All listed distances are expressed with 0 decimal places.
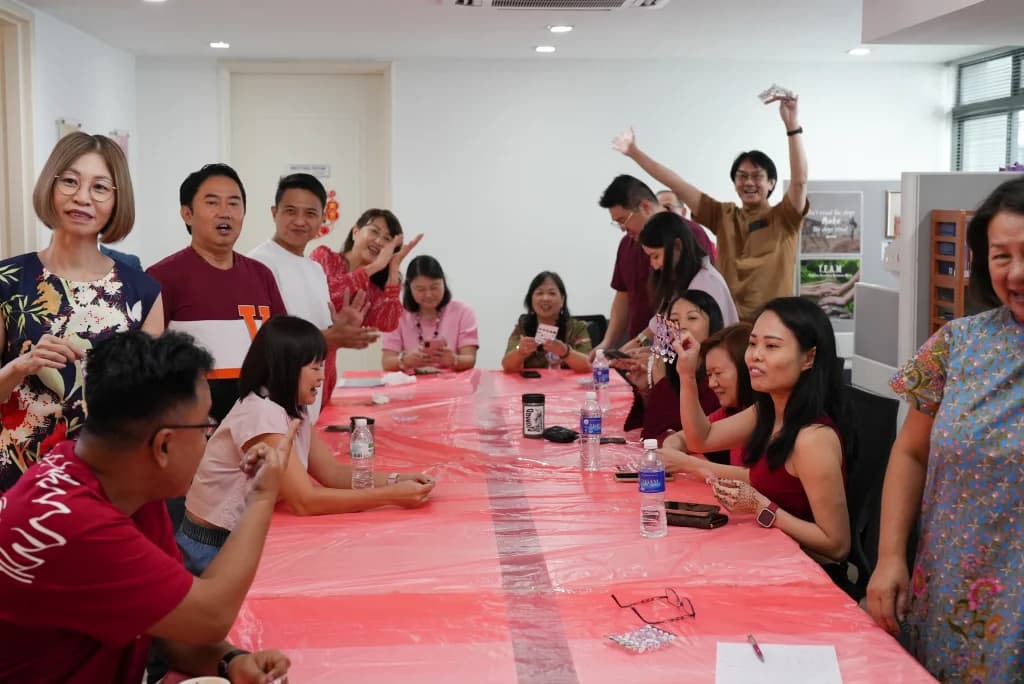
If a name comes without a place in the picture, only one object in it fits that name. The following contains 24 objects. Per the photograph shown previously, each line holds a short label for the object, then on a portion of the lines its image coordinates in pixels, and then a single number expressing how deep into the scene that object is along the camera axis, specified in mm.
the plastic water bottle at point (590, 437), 3080
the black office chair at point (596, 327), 6115
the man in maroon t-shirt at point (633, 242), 5022
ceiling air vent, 4852
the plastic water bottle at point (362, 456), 2859
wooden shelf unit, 3990
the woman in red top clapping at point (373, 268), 4438
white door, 7340
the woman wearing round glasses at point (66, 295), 2289
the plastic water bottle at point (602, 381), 4266
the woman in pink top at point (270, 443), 2420
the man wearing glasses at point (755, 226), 4977
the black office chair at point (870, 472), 2873
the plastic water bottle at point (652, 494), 2375
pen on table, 1704
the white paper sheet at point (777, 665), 1640
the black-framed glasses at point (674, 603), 1913
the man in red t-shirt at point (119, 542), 1395
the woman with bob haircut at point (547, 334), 5016
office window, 6715
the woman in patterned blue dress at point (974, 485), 1778
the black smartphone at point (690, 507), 2514
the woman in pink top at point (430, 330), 5160
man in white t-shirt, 3768
